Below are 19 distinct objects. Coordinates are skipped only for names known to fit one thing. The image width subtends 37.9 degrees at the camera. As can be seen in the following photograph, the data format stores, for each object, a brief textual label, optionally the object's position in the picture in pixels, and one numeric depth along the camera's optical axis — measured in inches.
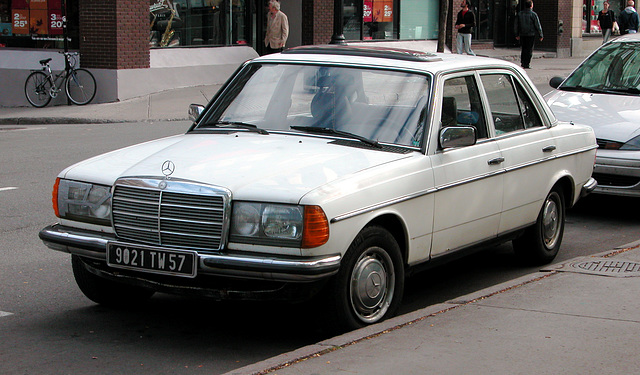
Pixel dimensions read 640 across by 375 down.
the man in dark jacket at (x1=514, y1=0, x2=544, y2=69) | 1083.9
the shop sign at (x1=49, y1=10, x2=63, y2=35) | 823.1
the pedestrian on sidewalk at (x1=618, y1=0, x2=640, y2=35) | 1148.5
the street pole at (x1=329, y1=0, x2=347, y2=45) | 818.8
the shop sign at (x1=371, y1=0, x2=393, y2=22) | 1107.3
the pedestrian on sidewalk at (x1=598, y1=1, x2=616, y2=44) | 1351.4
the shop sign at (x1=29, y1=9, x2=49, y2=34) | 825.9
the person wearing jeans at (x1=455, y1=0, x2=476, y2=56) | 1090.7
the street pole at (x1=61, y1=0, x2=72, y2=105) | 818.2
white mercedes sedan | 198.4
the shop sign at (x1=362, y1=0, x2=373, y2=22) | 1093.1
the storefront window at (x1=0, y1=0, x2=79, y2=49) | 822.5
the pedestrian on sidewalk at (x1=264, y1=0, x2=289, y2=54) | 820.0
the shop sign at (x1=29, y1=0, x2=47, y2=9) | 823.1
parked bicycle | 789.2
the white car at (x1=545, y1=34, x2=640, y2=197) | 364.5
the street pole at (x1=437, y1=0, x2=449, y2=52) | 1041.5
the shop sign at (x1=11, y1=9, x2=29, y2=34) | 830.5
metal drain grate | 261.7
